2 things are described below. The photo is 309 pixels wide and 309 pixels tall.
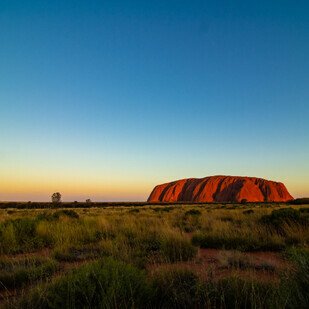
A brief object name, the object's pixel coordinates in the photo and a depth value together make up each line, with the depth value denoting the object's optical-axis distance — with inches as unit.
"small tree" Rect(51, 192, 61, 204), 3846.0
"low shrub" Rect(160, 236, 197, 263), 286.1
